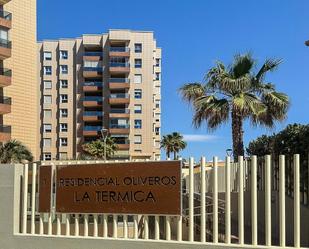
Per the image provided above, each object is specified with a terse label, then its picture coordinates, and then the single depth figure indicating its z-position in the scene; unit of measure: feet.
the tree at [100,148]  232.32
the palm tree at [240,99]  67.10
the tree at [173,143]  339.16
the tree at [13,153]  137.90
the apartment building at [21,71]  172.35
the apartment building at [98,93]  285.84
